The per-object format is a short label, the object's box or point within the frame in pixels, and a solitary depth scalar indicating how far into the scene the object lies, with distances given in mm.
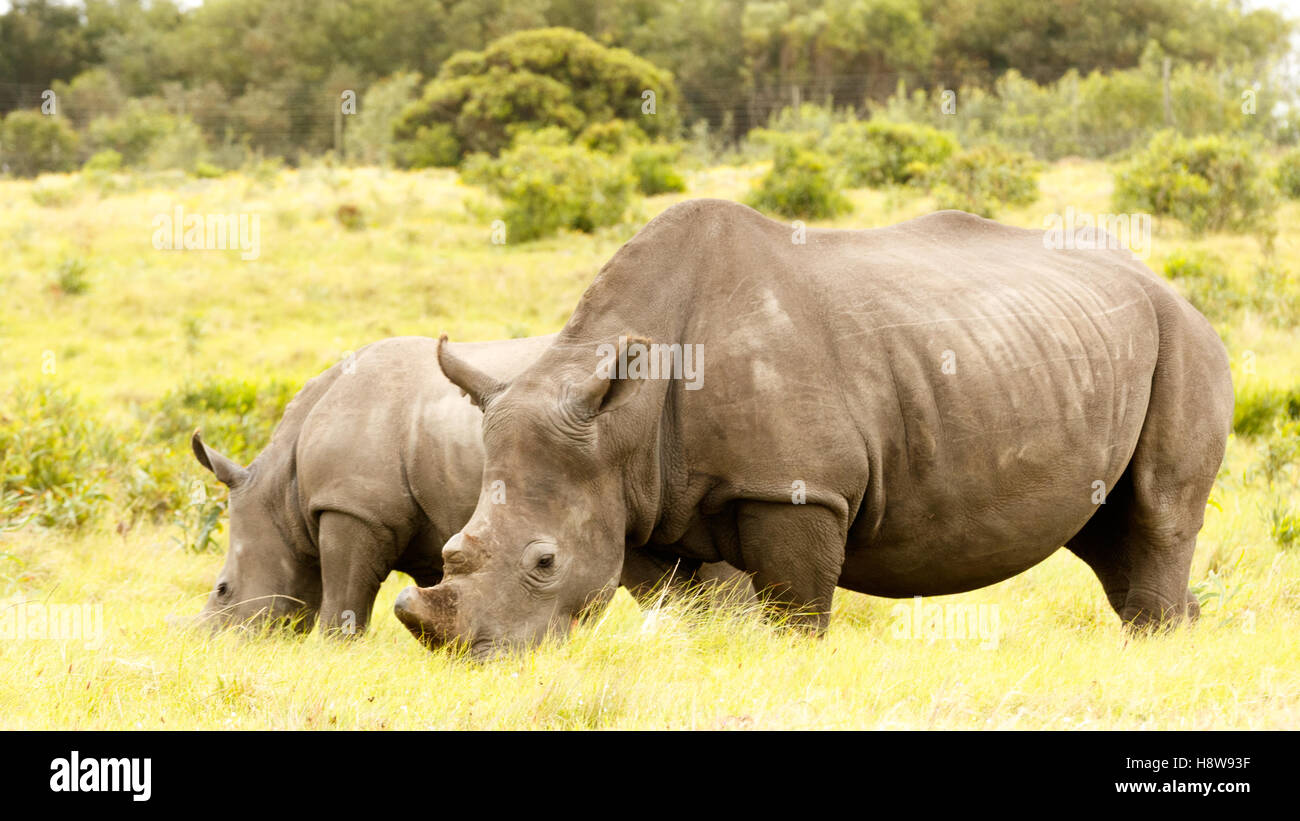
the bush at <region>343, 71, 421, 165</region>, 44094
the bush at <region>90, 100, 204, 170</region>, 40000
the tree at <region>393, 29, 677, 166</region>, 40406
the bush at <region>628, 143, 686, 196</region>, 26719
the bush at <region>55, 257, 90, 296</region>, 18641
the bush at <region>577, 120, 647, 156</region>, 34188
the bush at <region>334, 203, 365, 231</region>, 23250
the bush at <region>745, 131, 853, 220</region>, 22031
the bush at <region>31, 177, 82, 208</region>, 25062
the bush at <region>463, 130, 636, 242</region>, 22109
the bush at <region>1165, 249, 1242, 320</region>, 15719
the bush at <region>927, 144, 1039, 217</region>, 21766
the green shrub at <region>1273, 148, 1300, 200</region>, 22547
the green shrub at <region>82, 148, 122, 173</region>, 35719
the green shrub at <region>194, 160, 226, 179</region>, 33062
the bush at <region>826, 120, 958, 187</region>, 26016
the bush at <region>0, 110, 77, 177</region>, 42094
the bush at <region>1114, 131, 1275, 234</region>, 20109
